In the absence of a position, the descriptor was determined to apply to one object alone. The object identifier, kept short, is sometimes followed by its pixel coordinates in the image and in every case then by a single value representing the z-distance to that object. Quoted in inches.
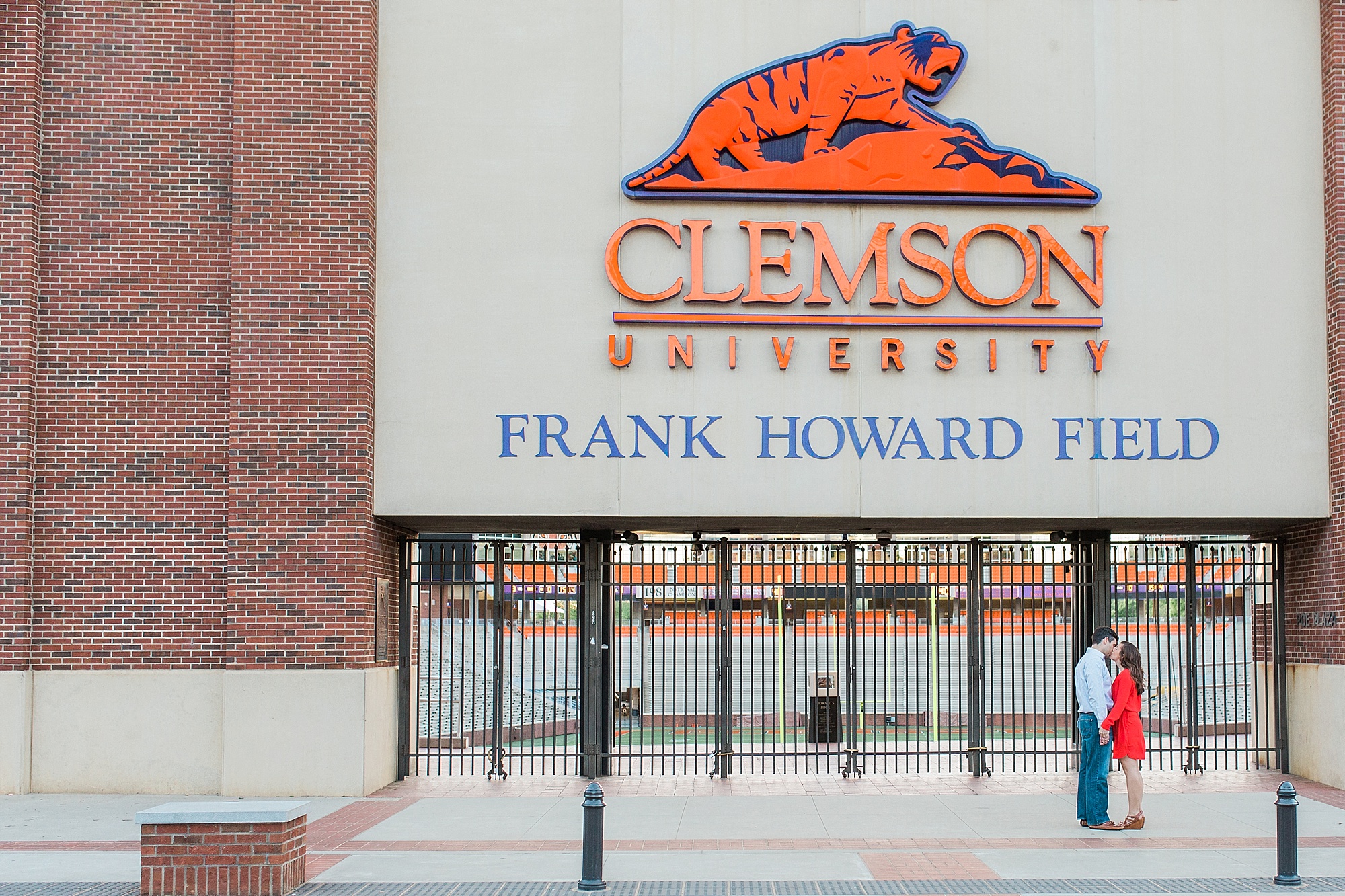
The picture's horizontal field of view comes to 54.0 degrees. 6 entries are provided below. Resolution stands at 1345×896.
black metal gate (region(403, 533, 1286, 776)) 604.1
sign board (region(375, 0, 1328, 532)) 566.6
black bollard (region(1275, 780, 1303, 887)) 354.3
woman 443.8
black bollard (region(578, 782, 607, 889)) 348.8
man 448.5
